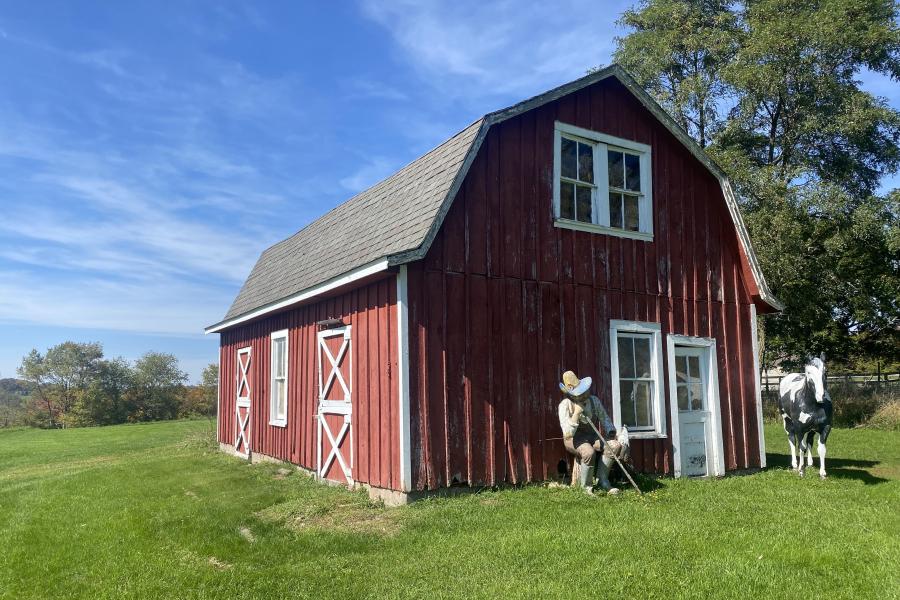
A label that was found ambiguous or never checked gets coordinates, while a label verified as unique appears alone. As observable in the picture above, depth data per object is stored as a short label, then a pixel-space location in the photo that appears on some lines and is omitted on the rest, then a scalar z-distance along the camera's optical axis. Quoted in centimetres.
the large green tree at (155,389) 4225
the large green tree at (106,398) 4094
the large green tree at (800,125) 2031
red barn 808
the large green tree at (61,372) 4331
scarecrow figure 797
